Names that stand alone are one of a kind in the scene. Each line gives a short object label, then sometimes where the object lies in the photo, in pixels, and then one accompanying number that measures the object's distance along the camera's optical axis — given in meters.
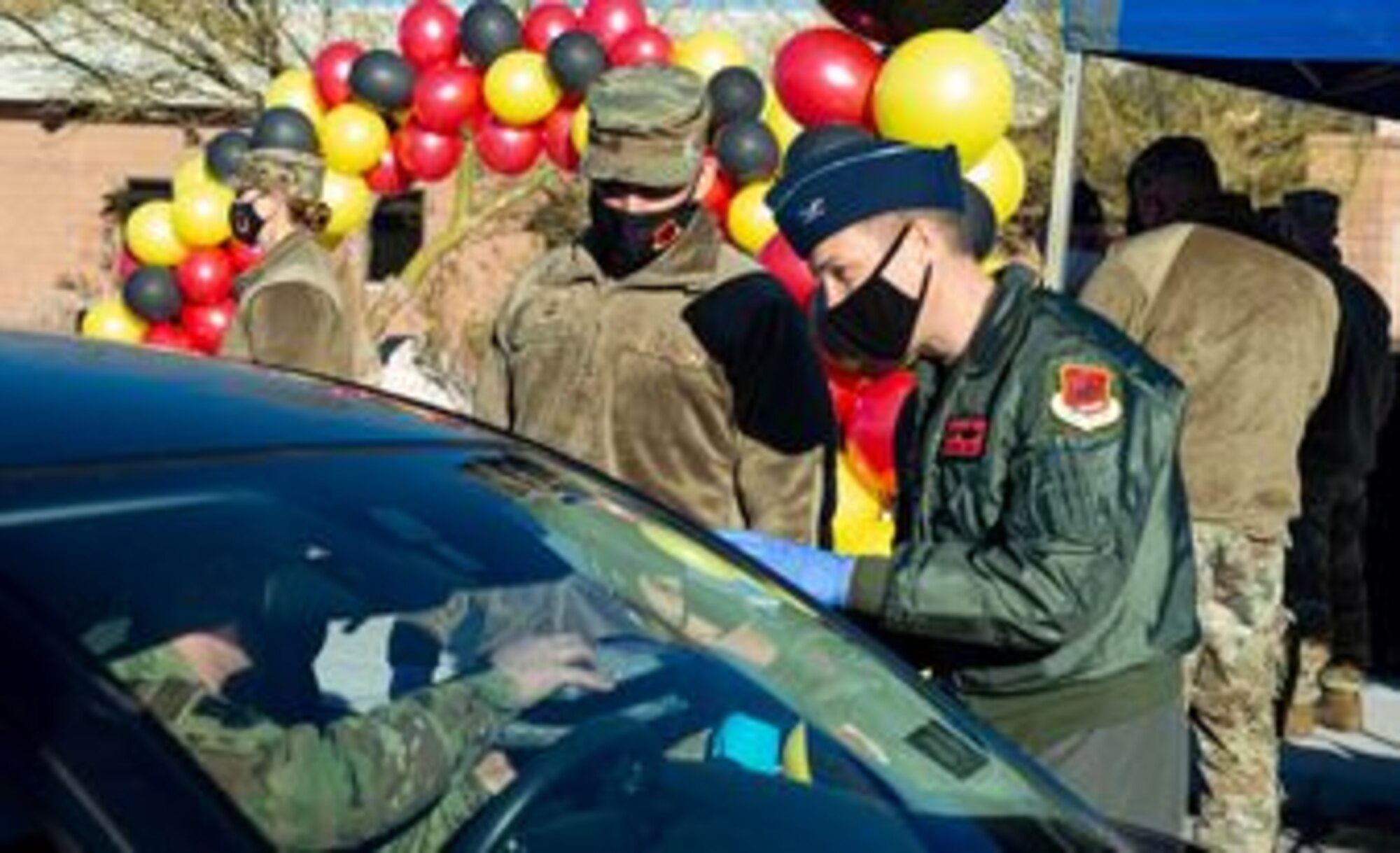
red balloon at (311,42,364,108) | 7.66
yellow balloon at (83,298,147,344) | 7.81
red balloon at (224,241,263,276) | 7.44
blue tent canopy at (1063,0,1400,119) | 4.71
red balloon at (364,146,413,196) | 7.72
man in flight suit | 2.75
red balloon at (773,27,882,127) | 5.82
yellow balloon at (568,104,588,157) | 6.60
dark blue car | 1.69
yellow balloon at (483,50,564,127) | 7.11
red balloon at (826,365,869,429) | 5.43
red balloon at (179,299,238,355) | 7.40
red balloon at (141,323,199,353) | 7.56
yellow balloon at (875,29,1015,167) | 5.38
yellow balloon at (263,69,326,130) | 7.75
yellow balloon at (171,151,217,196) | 7.71
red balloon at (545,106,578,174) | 7.14
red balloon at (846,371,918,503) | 5.34
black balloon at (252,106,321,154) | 6.91
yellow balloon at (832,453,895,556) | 5.30
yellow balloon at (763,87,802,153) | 6.27
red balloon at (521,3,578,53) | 7.34
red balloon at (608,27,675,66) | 6.95
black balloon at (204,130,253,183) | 7.42
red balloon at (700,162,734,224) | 6.30
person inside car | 1.78
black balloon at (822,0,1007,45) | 5.65
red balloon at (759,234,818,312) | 5.67
